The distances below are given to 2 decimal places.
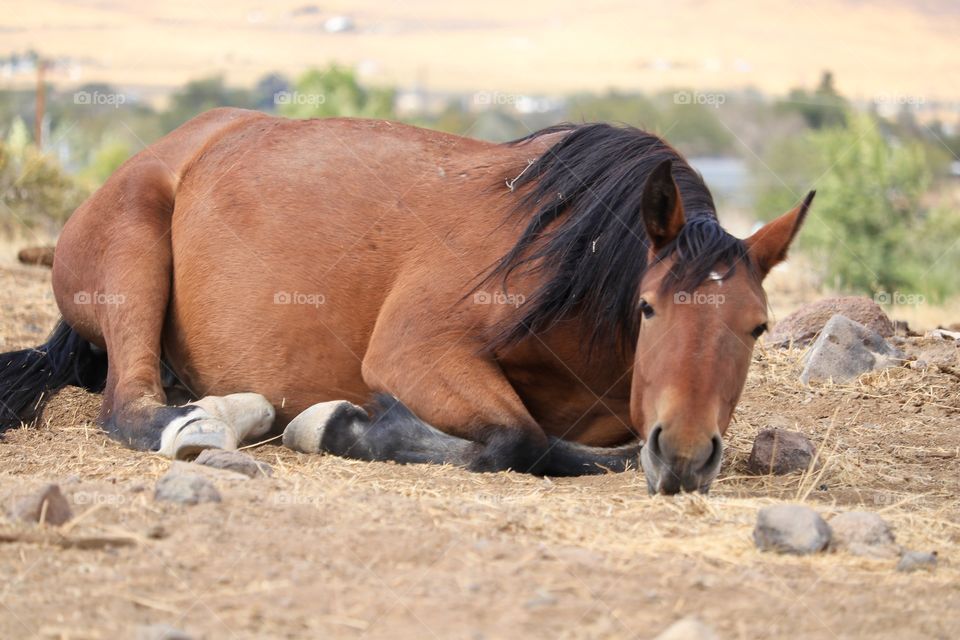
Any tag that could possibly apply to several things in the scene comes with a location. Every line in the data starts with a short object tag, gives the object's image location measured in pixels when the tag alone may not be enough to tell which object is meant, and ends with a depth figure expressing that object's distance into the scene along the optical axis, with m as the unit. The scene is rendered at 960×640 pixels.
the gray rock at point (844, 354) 13.57
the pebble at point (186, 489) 7.13
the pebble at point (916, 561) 6.86
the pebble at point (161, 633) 5.05
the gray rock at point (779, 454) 9.81
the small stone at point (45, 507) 6.66
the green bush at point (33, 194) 28.05
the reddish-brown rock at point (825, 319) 15.07
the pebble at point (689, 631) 5.05
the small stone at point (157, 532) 6.57
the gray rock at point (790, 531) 6.94
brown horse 8.82
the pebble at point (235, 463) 8.35
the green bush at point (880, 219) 36.59
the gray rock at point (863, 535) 7.07
